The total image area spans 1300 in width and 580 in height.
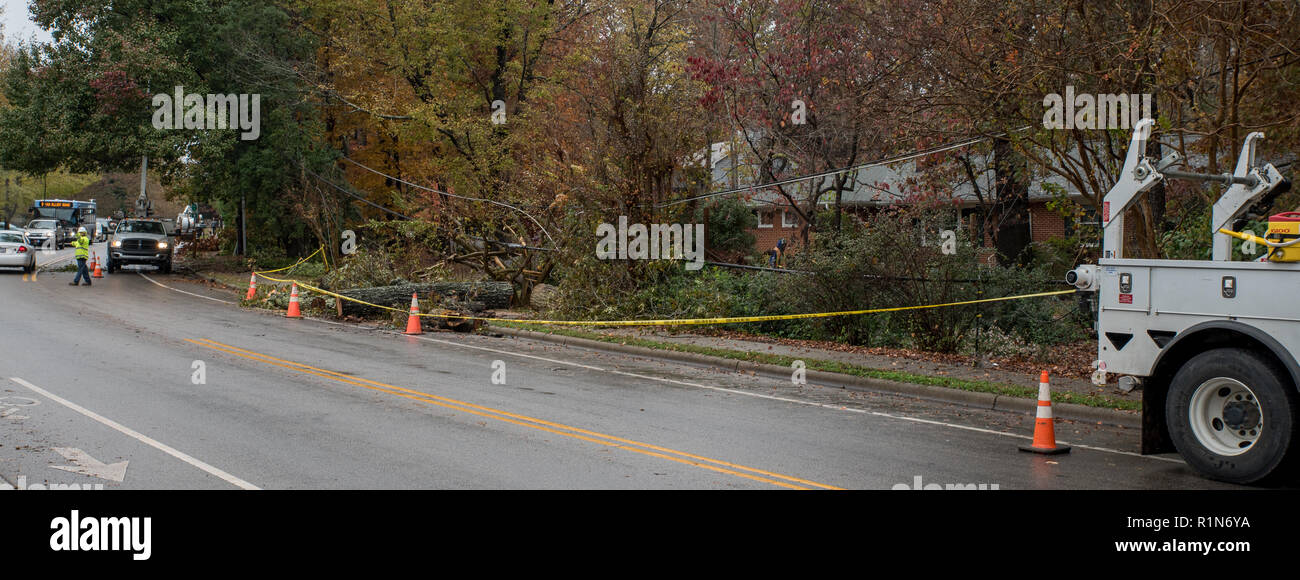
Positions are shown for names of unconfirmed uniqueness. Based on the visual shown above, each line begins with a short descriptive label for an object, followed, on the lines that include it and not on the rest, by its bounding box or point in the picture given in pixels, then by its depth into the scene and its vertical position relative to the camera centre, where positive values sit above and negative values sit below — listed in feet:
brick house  97.35 +8.96
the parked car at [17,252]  110.22 +2.12
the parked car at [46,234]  191.01 +7.40
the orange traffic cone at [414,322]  63.72 -3.05
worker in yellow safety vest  93.35 +1.95
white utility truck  23.99 -1.66
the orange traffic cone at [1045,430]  30.22 -4.58
